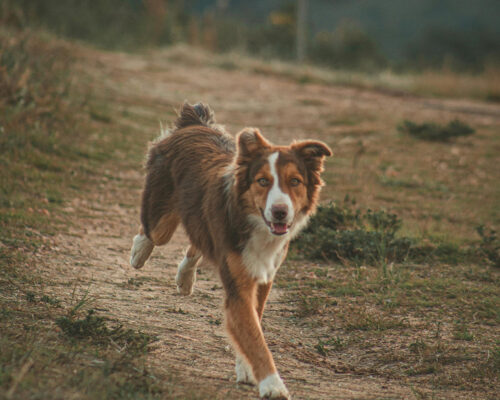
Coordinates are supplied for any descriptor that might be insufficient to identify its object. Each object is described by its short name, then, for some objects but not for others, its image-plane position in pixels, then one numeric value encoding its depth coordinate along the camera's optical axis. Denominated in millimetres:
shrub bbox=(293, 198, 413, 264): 14867
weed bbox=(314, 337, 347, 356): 10789
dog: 8930
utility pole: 65312
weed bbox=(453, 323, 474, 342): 10805
